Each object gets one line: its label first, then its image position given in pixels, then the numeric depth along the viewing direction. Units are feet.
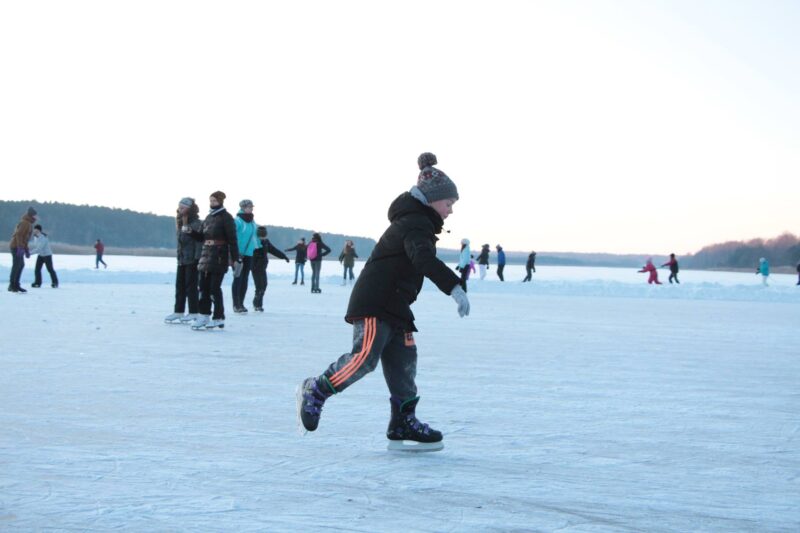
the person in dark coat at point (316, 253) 67.51
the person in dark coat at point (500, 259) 107.04
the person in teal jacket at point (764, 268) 114.11
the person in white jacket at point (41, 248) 54.44
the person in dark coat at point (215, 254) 30.60
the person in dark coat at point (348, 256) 86.07
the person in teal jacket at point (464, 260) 74.36
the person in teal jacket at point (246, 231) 37.70
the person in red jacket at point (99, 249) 116.67
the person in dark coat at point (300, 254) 79.87
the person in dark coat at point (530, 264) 114.01
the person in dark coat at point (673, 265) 115.34
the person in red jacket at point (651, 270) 109.60
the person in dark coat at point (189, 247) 31.63
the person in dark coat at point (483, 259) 104.31
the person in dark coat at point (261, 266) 42.22
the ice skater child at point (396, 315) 11.89
